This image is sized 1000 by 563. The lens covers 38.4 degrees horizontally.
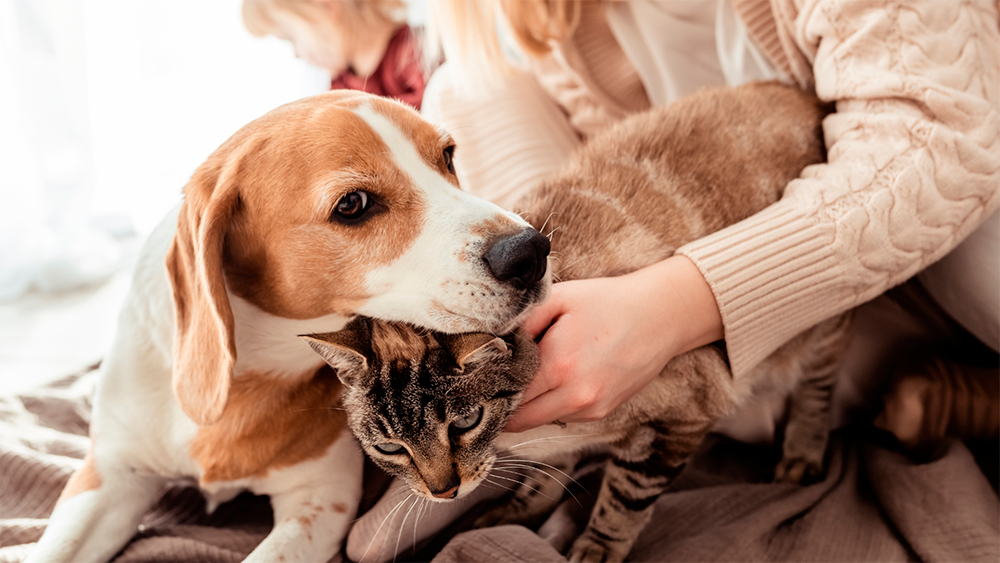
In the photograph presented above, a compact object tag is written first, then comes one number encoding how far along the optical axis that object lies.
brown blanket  0.70
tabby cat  0.65
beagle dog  0.63
